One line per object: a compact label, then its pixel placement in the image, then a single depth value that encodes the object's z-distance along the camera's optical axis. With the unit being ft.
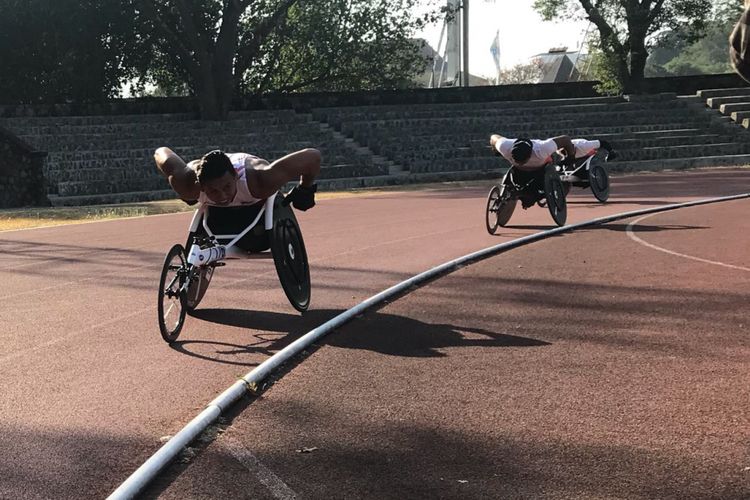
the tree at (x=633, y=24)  127.54
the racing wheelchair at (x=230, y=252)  21.95
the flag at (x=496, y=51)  242.99
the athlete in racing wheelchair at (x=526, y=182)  42.04
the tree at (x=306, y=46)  124.27
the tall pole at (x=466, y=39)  139.13
